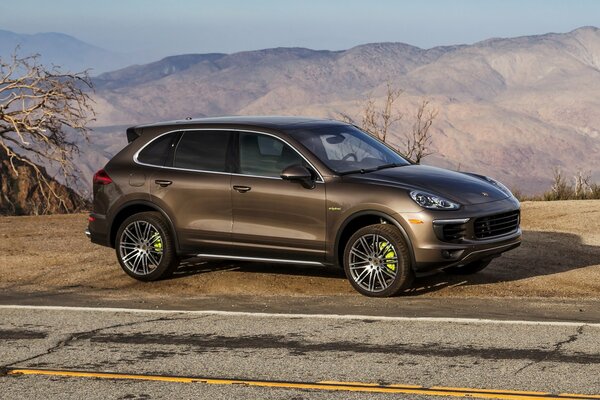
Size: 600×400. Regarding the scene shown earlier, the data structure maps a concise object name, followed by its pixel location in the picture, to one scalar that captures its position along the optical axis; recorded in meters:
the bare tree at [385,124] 29.66
